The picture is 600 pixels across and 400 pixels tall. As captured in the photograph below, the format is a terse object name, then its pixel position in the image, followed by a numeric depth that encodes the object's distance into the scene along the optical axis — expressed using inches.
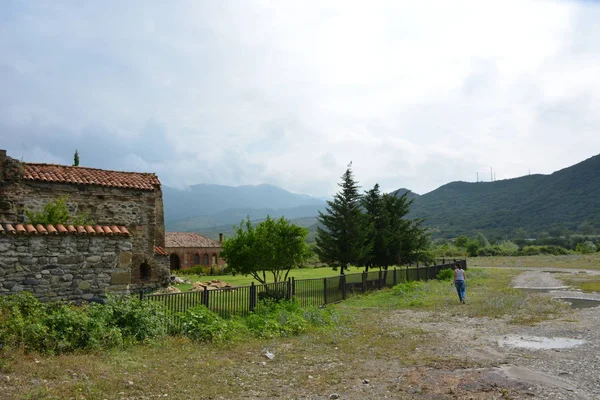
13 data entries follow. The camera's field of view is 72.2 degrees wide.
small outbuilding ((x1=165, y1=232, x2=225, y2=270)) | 2230.6
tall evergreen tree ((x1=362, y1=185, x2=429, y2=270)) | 1186.0
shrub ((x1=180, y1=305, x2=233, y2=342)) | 408.2
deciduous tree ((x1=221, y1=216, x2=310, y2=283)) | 811.4
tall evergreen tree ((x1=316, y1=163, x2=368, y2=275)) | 1058.7
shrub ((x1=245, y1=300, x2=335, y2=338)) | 462.6
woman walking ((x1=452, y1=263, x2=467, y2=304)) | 721.0
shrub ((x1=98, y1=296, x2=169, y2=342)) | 373.1
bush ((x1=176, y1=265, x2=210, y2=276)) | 1924.2
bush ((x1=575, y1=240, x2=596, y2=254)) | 2812.5
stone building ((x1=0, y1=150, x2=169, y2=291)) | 706.8
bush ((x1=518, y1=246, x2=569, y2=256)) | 2946.9
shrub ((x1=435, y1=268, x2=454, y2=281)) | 1217.5
